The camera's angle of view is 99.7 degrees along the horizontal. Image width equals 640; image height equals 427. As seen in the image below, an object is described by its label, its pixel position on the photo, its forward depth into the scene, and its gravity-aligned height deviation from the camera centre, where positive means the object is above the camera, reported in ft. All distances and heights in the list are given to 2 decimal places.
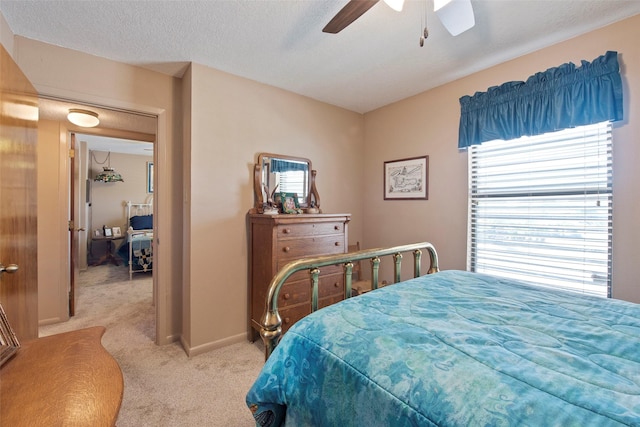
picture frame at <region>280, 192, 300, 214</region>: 9.24 +0.26
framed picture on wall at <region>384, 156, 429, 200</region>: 9.68 +1.24
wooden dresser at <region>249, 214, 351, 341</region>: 7.84 -1.30
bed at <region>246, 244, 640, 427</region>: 2.04 -1.40
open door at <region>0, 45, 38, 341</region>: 4.49 +0.19
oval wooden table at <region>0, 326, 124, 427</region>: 2.33 -1.75
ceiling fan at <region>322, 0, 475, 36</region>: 4.29 +3.51
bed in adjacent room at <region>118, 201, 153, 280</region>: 15.75 -2.45
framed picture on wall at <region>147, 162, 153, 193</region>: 21.39 +2.59
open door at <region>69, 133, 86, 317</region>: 10.09 -0.65
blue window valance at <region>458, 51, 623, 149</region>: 6.07 +2.83
